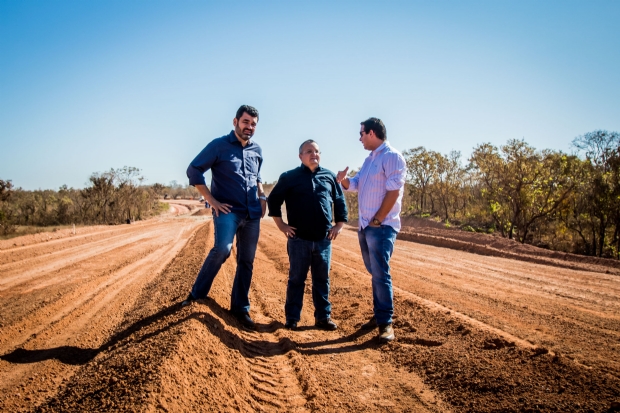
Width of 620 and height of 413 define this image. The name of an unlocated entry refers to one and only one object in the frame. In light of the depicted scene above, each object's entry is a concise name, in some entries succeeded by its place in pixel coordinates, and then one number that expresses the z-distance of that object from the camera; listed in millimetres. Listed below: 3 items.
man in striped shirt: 3955
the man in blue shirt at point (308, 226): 4367
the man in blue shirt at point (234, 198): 4008
